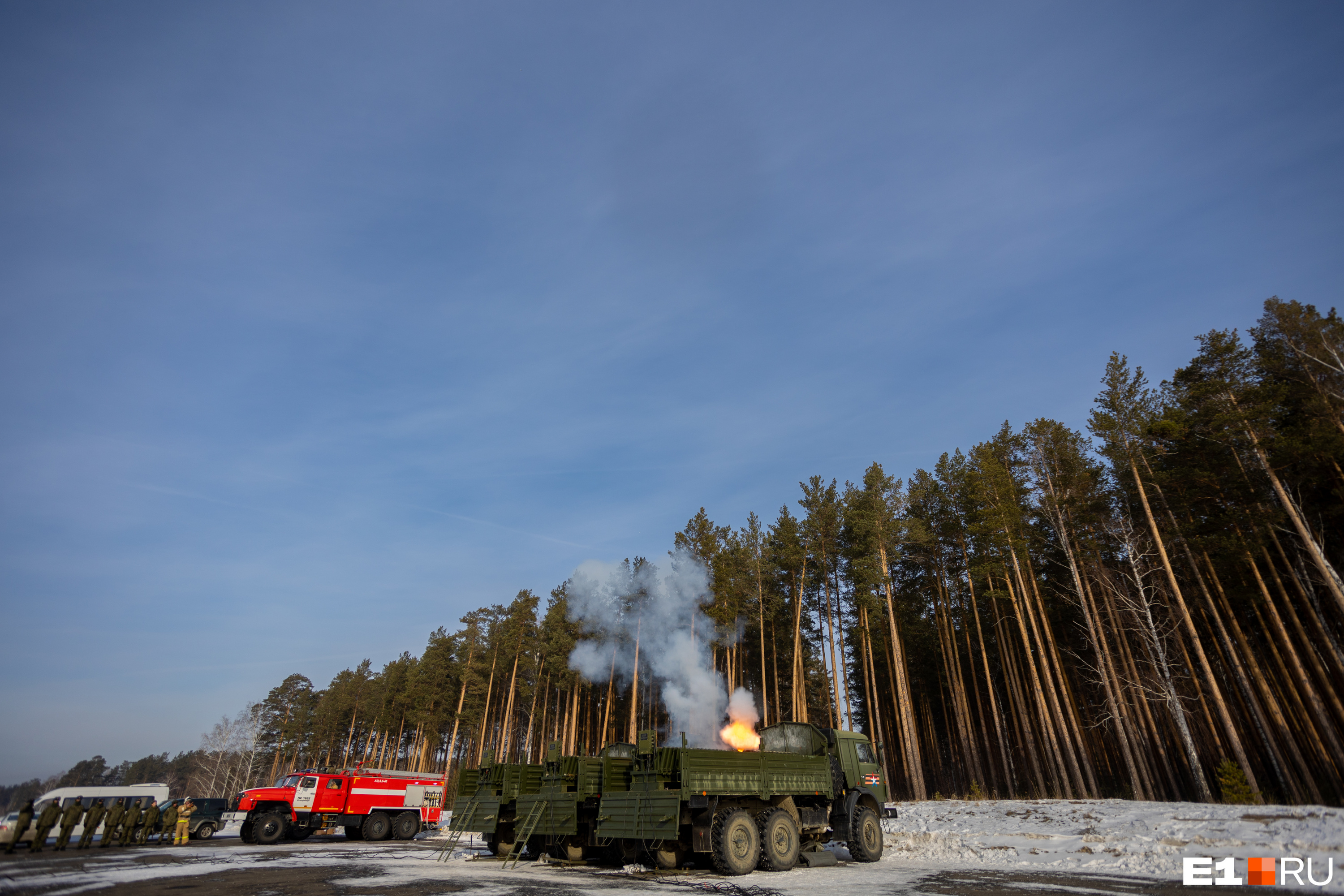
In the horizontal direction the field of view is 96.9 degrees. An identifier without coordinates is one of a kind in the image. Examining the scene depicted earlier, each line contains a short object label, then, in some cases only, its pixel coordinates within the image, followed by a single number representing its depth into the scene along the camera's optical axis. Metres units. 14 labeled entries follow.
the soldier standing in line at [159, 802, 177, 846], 21.92
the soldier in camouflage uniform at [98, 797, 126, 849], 19.47
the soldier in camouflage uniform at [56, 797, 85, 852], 17.36
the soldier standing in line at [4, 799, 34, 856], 17.09
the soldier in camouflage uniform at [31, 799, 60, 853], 17.08
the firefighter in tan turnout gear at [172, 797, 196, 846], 22.28
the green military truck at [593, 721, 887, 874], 12.40
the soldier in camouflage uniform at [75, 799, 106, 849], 18.50
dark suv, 24.89
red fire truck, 22.08
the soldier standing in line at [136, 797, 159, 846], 20.80
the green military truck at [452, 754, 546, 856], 18.00
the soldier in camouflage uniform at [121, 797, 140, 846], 19.81
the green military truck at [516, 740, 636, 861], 15.45
